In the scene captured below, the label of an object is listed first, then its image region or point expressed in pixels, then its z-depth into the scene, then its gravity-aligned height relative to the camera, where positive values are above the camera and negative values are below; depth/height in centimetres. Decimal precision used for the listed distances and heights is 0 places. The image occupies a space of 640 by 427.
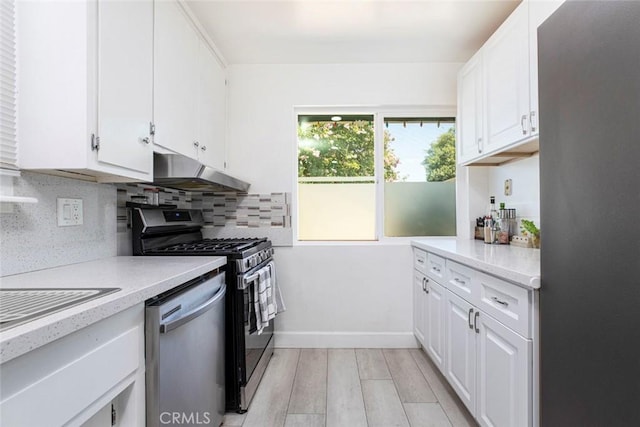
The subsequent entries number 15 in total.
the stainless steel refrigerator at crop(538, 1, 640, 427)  74 +0
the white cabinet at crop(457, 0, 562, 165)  161 +74
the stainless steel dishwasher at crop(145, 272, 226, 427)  105 -54
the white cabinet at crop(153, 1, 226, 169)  169 +80
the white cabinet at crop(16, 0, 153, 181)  117 +50
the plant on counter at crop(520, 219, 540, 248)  192 -10
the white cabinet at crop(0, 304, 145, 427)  62 -38
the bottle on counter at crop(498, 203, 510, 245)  223 -8
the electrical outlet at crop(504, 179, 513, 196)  234 +22
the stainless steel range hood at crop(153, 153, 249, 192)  169 +25
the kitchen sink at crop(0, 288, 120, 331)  70 -22
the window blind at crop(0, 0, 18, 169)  113 +48
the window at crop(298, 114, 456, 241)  282 +36
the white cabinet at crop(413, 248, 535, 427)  117 -60
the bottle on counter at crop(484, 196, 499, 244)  232 -9
